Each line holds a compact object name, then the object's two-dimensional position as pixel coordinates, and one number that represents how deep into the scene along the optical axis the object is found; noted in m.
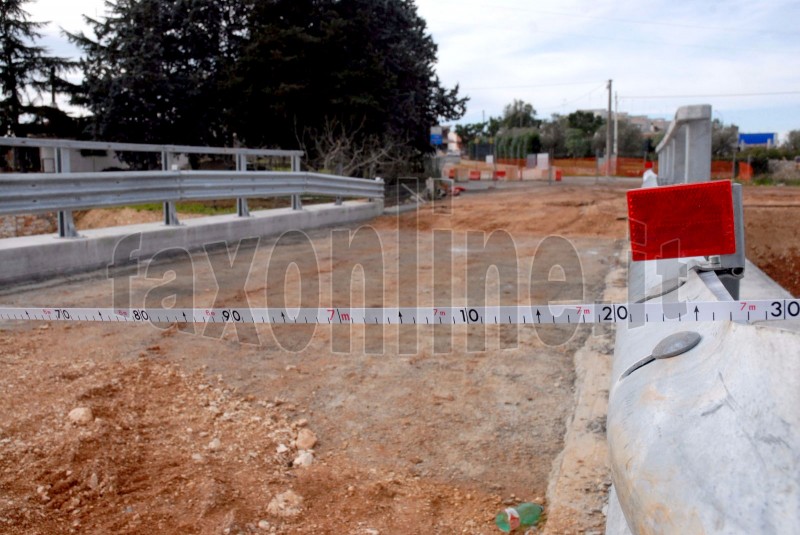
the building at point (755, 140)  64.12
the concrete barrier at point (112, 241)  6.28
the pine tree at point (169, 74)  27.61
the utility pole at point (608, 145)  47.12
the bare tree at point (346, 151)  16.50
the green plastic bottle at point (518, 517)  2.65
